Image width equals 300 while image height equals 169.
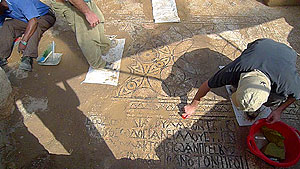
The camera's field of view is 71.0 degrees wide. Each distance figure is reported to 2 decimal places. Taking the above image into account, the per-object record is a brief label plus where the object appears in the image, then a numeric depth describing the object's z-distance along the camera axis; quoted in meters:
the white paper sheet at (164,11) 3.59
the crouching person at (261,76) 1.70
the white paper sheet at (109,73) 2.87
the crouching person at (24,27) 2.74
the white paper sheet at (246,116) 2.50
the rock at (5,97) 2.48
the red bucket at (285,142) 2.02
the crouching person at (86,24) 2.35
